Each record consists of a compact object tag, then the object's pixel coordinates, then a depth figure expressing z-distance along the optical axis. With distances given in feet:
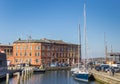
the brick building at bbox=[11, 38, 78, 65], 274.05
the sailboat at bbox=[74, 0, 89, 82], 133.27
